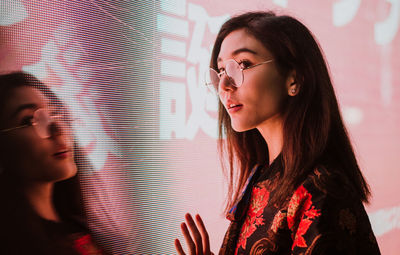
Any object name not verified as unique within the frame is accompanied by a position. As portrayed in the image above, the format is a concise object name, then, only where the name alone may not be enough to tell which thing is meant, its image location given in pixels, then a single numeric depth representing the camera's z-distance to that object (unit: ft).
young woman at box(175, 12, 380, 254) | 3.13
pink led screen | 3.31
